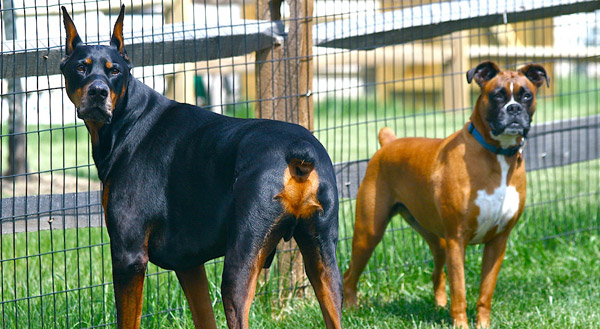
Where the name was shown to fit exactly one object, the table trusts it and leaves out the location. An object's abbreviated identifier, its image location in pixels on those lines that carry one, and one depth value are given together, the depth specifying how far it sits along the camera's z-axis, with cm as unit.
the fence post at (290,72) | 960
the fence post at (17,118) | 1407
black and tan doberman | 586
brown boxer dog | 882
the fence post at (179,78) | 1572
